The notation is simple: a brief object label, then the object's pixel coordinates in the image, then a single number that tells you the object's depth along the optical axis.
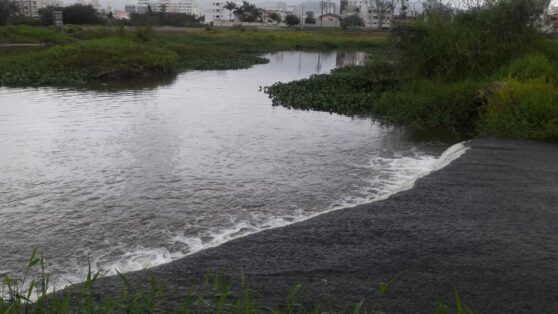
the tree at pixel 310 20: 124.62
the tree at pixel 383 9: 92.44
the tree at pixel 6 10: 58.09
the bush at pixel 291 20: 107.19
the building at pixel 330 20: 117.62
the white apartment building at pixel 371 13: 101.11
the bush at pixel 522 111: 11.40
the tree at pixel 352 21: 107.06
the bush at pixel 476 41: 17.02
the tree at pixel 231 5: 122.75
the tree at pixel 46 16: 62.72
